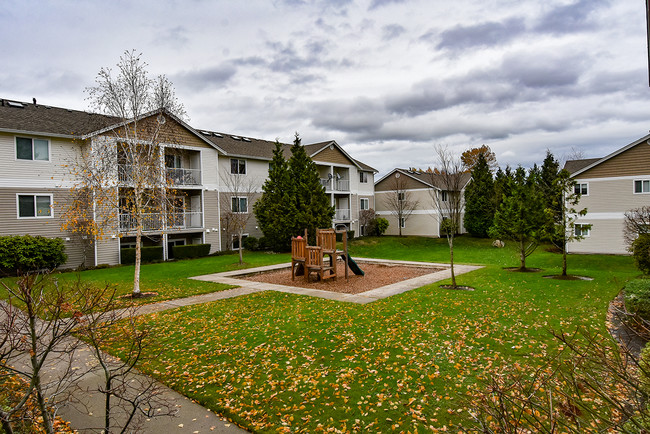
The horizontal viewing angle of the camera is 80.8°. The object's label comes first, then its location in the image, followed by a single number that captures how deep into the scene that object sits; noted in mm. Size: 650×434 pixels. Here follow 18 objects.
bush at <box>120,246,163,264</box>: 22250
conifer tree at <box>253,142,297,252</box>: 27672
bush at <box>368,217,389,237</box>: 39562
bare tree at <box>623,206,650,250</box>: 20047
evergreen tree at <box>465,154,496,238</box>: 39250
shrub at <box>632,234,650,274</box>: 13266
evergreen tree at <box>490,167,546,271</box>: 17578
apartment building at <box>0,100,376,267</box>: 19141
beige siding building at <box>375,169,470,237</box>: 40594
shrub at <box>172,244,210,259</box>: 24391
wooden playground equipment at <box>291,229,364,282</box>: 15609
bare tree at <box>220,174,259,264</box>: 27422
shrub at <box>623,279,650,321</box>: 8578
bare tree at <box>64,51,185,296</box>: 13148
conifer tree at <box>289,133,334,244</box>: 28094
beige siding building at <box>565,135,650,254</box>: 25141
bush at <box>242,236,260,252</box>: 28547
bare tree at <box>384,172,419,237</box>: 41769
